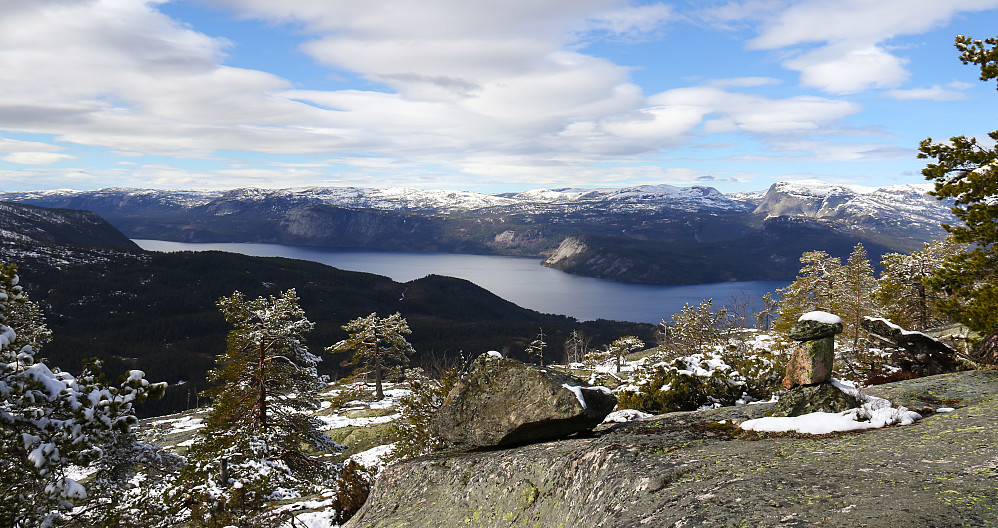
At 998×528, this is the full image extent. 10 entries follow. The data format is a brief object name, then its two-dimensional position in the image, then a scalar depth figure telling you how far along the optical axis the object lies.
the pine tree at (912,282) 37.78
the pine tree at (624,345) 71.38
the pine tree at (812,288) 41.59
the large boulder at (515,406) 11.59
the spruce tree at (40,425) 10.40
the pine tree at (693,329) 56.44
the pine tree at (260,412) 22.09
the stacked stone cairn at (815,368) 10.09
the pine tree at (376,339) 61.44
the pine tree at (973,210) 16.05
